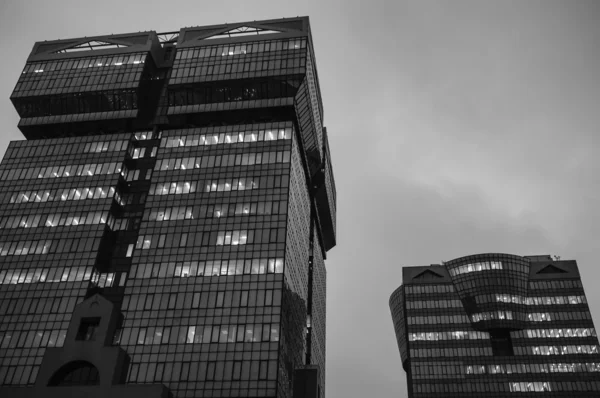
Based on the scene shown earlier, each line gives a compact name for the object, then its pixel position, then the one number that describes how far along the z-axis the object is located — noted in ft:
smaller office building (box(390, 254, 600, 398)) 507.30
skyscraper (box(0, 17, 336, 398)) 282.15
